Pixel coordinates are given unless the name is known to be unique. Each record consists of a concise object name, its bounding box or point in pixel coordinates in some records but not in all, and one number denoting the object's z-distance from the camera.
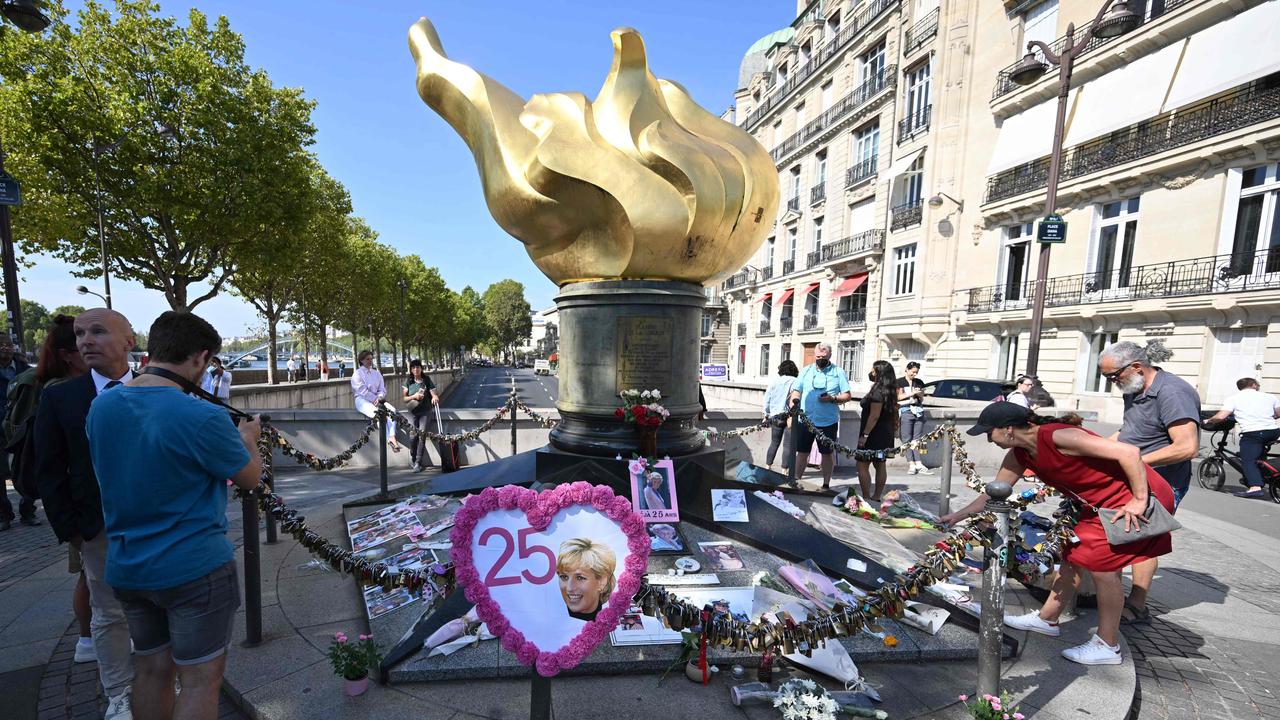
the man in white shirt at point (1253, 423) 8.09
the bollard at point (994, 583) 2.72
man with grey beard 3.97
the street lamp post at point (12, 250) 6.75
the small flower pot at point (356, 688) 2.89
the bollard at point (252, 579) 3.42
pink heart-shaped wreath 2.09
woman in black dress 6.62
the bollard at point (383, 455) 6.40
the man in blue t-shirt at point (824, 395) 7.13
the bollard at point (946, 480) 6.29
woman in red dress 3.15
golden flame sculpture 4.88
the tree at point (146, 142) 12.16
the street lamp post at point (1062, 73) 8.88
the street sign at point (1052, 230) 10.59
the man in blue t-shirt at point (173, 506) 2.06
